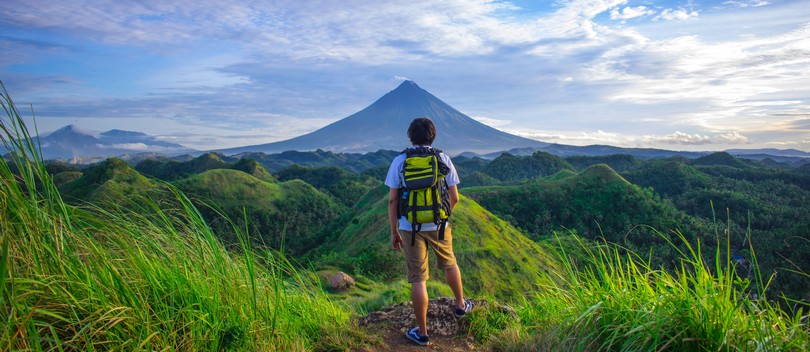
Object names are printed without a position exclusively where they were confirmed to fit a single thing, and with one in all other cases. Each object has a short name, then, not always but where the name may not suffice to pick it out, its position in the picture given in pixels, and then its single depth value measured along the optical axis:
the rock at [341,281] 10.84
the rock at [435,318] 3.91
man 3.60
